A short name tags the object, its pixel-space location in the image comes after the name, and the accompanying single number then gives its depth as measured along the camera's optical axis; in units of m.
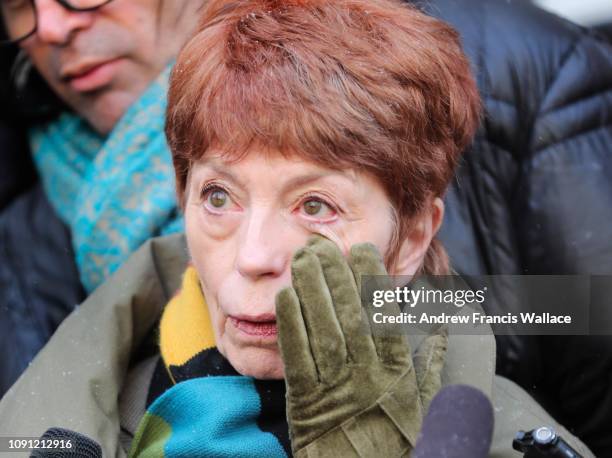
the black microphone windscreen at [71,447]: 1.25
